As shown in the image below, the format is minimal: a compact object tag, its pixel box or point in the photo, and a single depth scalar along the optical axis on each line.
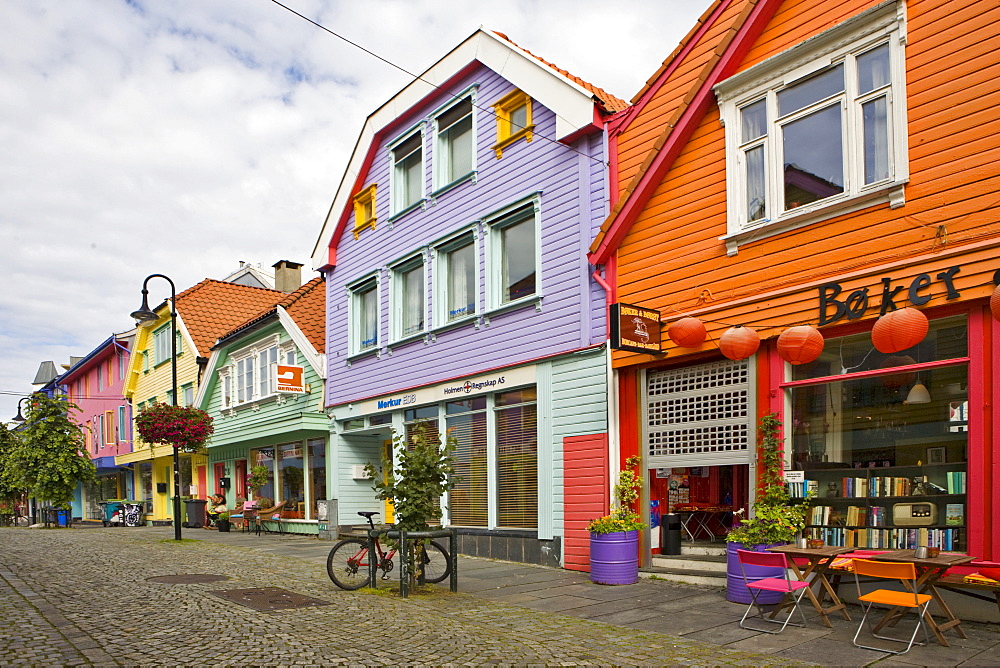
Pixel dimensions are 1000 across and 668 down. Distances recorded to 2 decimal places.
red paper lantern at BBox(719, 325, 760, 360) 10.27
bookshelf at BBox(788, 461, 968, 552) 8.62
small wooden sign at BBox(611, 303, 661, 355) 11.06
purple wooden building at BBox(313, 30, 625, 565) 13.48
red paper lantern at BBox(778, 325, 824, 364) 9.41
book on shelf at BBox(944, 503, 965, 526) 8.50
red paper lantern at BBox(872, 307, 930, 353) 8.36
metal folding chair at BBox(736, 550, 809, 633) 8.02
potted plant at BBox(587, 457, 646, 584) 11.29
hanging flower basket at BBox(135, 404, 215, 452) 20.56
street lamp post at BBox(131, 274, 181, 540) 20.33
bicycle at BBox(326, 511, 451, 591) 11.08
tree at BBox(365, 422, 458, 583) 10.69
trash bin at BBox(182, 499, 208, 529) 27.44
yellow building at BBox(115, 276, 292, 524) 29.86
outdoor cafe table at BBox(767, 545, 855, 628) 8.09
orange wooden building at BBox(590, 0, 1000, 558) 8.55
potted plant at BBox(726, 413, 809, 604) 9.64
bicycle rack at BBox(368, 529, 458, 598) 10.44
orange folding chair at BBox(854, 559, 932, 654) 6.89
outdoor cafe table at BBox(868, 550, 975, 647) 7.12
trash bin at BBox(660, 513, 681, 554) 12.13
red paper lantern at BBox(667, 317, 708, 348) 10.93
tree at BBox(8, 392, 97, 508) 30.12
